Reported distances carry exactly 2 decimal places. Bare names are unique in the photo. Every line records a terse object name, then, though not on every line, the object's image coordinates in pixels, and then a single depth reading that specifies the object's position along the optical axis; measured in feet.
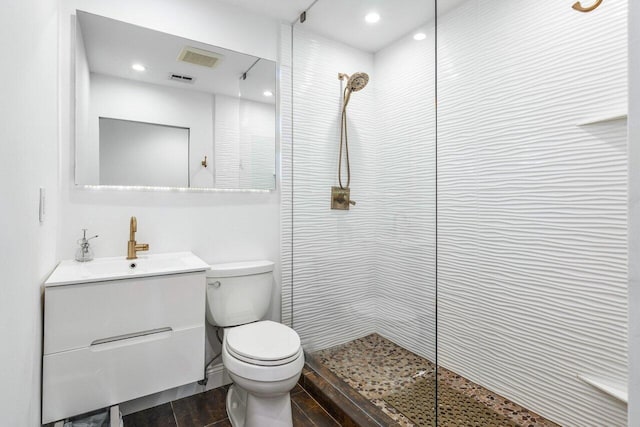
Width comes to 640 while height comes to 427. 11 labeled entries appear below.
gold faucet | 5.73
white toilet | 4.71
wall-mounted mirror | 5.66
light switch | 4.05
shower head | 6.46
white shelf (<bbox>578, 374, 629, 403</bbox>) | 4.66
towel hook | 4.26
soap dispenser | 5.43
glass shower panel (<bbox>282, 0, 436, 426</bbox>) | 5.49
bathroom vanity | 4.27
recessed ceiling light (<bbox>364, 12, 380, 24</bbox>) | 6.08
